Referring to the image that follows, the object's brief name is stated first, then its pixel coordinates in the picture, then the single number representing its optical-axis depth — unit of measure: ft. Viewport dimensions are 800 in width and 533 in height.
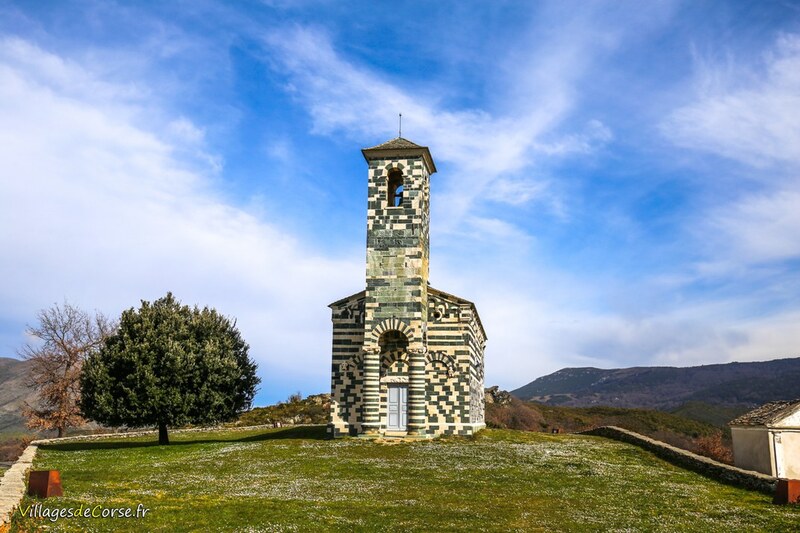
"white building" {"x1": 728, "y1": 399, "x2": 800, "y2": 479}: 94.12
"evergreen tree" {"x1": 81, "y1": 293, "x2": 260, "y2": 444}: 131.75
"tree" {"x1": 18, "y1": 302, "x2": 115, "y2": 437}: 180.14
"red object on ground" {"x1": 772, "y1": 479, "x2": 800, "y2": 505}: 73.72
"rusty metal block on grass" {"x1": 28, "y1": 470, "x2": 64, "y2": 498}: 71.20
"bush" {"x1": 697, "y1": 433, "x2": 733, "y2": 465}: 173.62
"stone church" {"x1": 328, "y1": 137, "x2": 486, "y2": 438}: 134.62
